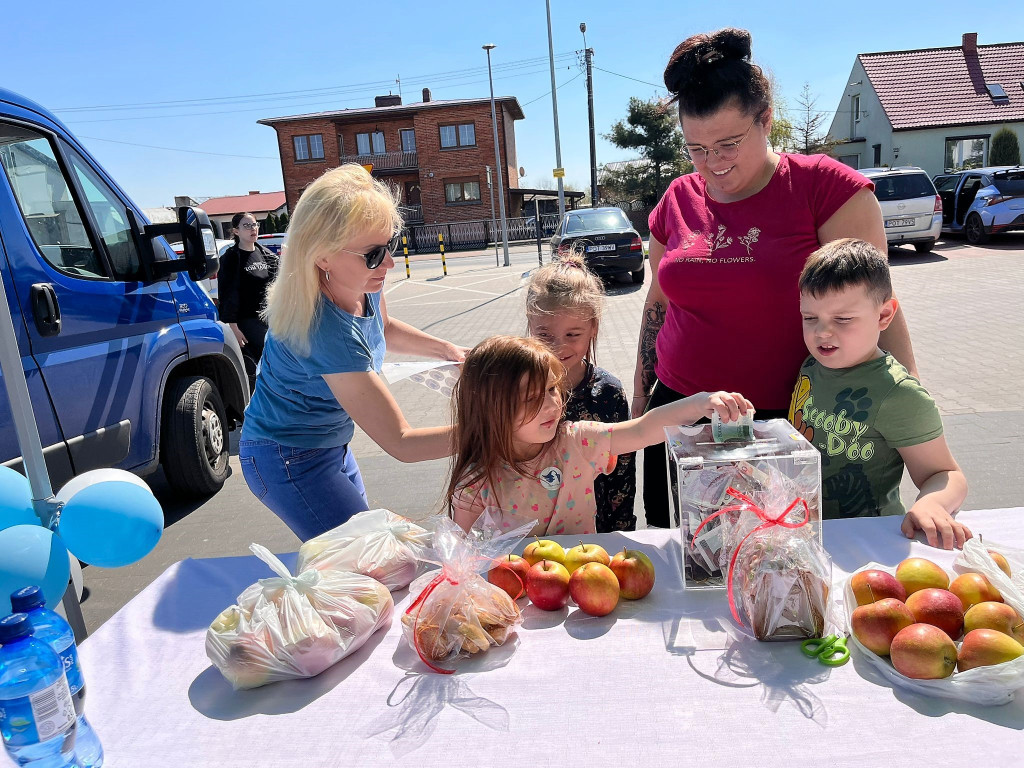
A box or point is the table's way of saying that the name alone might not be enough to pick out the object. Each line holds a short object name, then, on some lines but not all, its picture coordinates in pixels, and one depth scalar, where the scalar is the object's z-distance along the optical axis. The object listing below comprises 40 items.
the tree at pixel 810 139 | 33.38
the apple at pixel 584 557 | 1.66
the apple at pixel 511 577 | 1.63
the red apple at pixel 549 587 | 1.57
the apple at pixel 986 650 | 1.17
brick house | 38.34
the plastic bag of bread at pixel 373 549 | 1.66
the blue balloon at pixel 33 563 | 1.44
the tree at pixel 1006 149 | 25.59
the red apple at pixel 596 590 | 1.53
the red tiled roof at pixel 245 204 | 54.59
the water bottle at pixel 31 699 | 1.08
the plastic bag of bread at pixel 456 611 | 1.42
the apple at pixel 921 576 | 1.43
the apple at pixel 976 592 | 1.36
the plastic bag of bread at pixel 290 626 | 1.37
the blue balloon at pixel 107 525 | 1.59
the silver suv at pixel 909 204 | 14.68
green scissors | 1.31
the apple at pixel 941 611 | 1.31
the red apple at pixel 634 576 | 1.59
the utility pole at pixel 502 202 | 23.12
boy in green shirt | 1.85
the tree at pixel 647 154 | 36.53
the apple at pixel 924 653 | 1.19
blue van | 3.37
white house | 27.58
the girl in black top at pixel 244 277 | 6.87
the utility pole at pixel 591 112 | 32.16
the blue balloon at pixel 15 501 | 1.65
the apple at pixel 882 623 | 1.29
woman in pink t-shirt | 2.08
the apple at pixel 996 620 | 1.26
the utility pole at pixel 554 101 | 23.28
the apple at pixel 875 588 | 1.38
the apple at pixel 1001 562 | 1.43
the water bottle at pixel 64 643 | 1.22
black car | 13.94
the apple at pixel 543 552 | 1.69
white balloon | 1.67
